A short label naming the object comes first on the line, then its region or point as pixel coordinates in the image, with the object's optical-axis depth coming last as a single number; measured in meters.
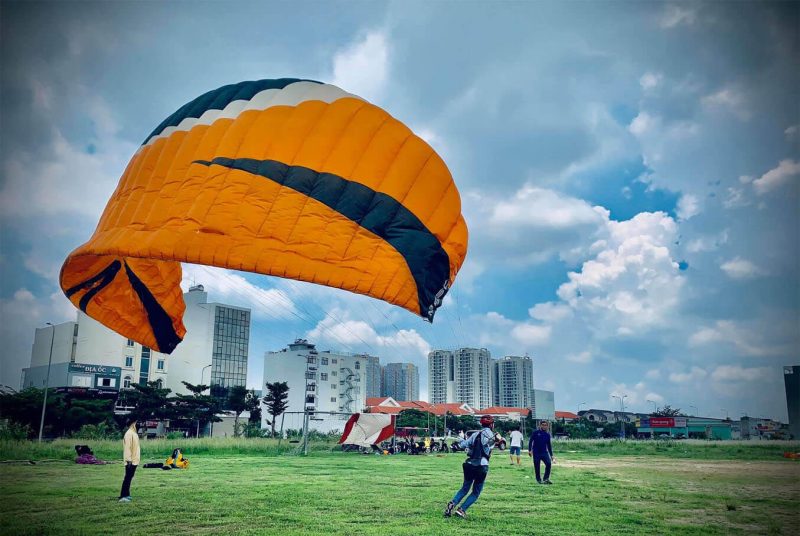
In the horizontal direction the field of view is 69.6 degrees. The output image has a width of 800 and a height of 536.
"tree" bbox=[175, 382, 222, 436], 45.59
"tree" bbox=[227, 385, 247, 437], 52.53
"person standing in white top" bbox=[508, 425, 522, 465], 17.47
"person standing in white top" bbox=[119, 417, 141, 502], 8.20
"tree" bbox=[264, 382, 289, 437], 57.75
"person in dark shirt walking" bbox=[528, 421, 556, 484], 11.38
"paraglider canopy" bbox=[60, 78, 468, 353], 7.47
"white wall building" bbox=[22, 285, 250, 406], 60.28
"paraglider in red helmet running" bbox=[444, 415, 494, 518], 7.21
